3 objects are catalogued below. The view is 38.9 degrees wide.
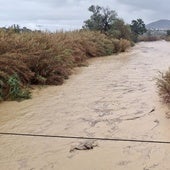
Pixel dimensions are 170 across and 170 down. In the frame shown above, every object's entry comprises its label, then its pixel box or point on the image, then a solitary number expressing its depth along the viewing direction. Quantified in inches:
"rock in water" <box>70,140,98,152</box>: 125.3
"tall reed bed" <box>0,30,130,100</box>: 207.9
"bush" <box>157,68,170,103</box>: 180.5
